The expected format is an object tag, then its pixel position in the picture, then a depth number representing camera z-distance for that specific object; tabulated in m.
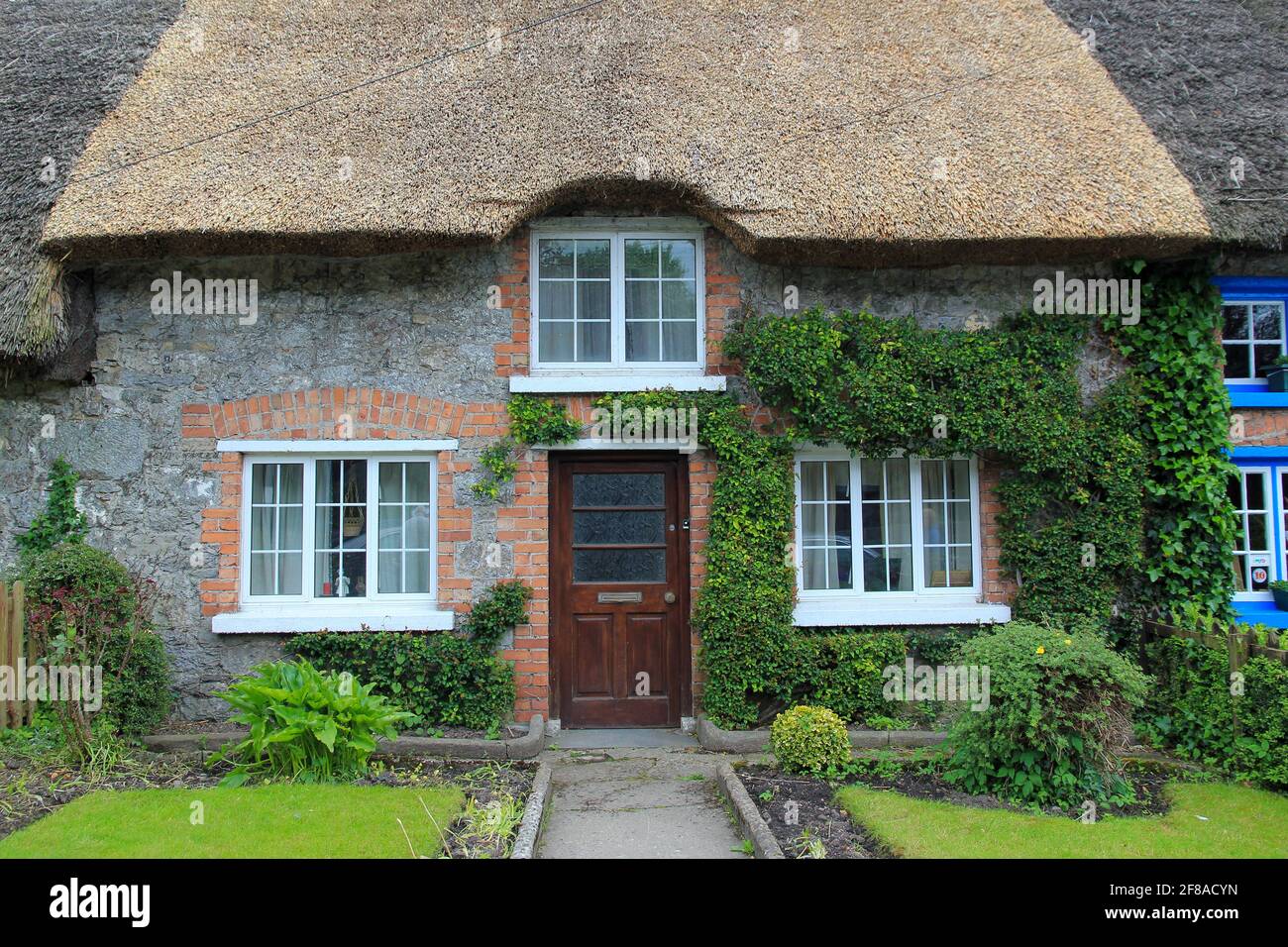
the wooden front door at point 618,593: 7.57
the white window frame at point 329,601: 7.20
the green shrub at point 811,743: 6.23
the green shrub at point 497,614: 7.17
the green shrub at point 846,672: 7.18
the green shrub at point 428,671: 6.98
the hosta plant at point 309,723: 5.84
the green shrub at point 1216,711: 6.05
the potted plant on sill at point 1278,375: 7.76
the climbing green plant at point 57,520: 7.23
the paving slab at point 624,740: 7.24
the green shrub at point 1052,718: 5.48
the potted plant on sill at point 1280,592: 7.59
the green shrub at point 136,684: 6.50
